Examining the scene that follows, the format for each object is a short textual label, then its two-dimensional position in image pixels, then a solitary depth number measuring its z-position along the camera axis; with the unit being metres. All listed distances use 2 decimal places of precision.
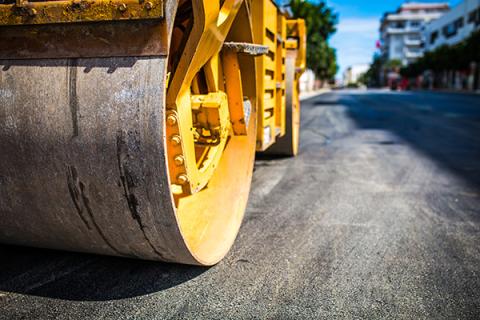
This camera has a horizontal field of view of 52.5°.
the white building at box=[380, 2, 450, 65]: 98.12
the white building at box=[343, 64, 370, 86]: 181.75
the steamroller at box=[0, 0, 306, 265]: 1.66
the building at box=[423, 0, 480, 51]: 52.12
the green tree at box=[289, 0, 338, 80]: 35.06
